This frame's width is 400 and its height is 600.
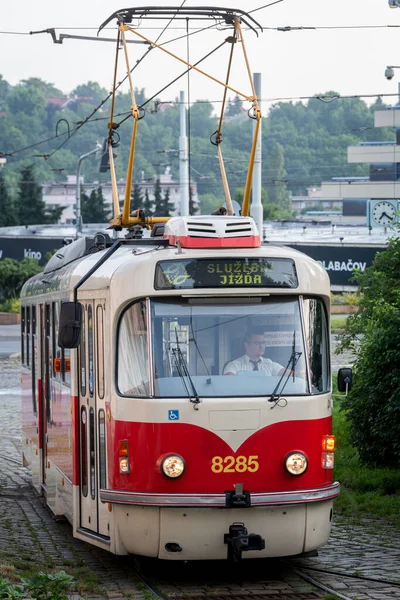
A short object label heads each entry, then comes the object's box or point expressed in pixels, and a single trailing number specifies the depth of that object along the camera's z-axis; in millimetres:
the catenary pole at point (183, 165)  36906
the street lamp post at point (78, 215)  50425
